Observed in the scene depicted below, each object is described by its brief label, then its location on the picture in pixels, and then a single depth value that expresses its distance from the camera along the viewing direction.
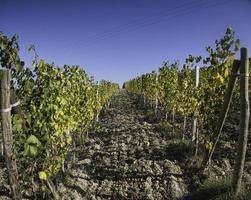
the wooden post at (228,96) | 4.09
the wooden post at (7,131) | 2.89
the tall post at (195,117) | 6.55
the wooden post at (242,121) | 3.91
